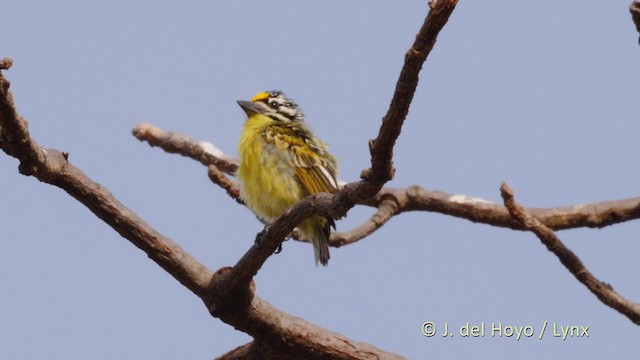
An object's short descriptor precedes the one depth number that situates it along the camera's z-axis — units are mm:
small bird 11203
